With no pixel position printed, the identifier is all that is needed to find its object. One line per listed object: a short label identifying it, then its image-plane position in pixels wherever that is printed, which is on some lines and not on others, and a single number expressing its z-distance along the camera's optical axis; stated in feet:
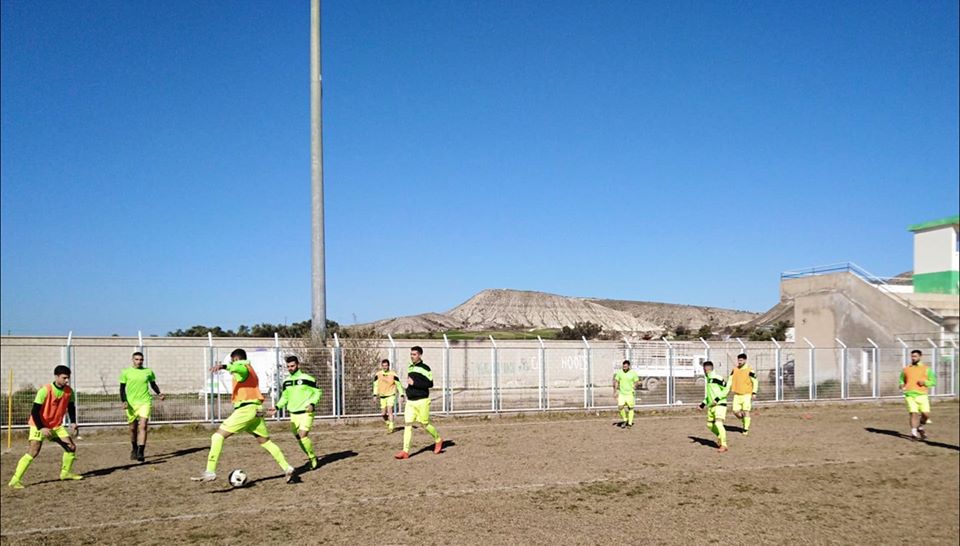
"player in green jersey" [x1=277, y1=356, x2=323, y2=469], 39.60
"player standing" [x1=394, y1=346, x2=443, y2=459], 42.68
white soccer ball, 34.06
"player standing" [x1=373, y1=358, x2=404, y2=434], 61.21
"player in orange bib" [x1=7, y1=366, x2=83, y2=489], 36.50
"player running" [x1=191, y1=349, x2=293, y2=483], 34.27
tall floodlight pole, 49.93
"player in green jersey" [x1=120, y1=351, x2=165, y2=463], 45.37
